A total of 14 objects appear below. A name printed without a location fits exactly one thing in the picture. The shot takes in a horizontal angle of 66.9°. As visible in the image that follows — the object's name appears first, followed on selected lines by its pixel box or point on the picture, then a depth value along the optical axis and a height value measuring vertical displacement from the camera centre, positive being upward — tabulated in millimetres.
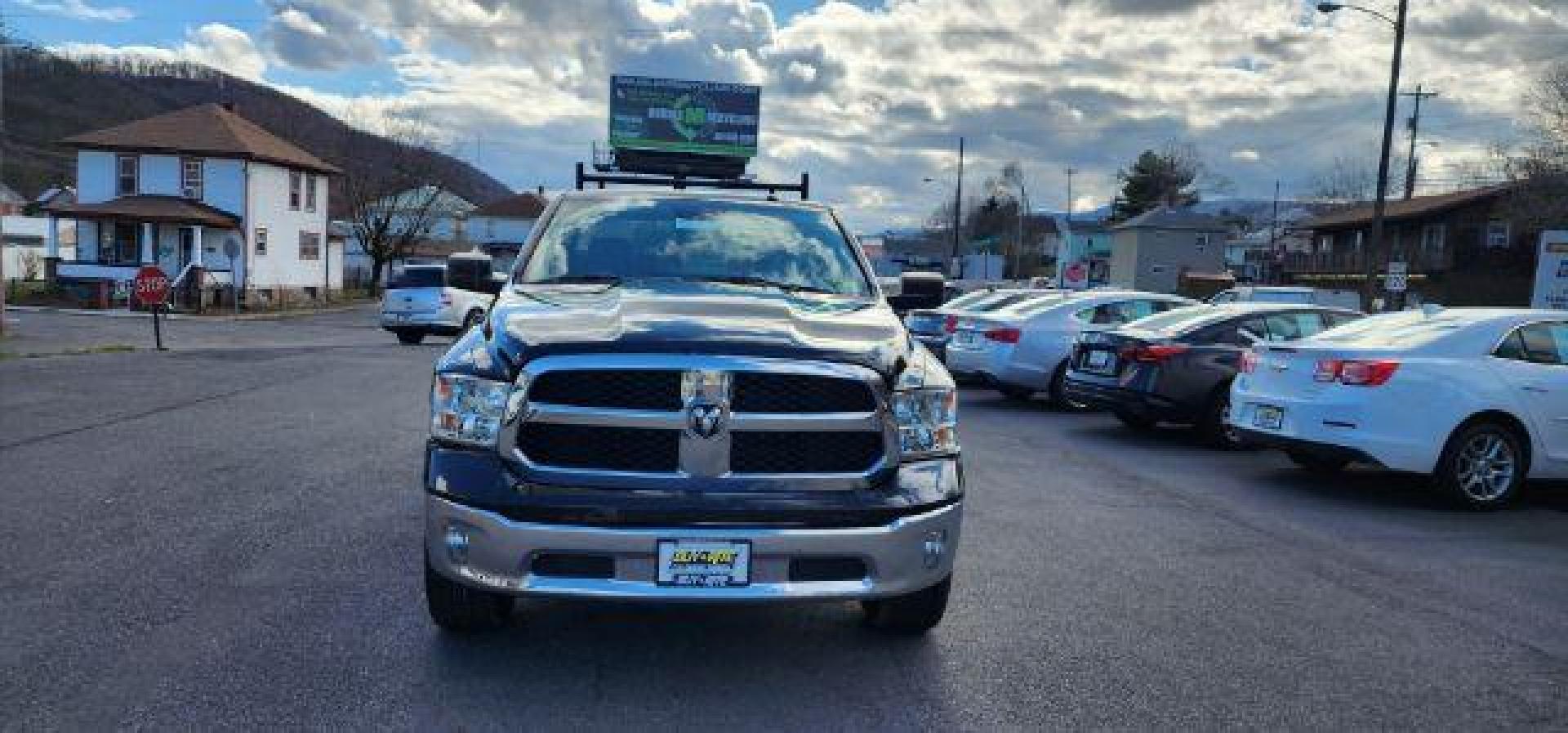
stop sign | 21141 -1136
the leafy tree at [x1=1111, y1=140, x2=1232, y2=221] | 96812 +7852
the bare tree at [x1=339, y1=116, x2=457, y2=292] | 62344 +2048
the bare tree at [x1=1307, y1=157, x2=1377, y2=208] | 87875 +7263
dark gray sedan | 10969 -733
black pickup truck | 3803 -693
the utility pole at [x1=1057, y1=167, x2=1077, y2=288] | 92119 +2151
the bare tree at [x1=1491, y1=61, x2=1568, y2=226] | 39625 +4092
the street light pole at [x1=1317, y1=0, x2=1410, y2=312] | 24297 +2179
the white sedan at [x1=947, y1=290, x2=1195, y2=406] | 14203 -748
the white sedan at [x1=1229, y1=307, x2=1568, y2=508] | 7984 -706
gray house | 69250 +2021
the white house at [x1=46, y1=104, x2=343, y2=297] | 42812 +888
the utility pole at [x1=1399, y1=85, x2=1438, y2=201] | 51356 +6585
